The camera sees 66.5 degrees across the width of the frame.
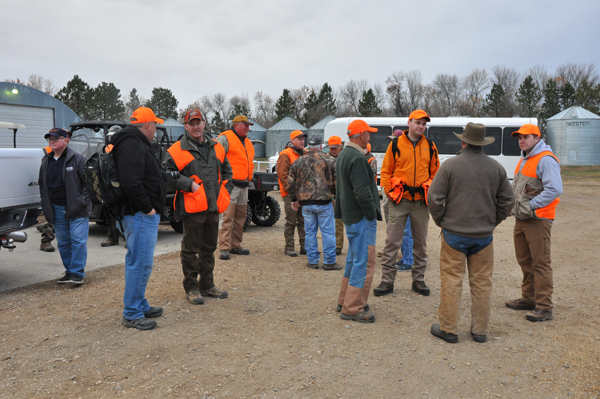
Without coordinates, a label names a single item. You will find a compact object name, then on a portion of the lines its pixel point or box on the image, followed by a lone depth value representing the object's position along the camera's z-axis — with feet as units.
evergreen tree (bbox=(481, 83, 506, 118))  157.38
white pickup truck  16.76
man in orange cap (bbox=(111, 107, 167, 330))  12.67
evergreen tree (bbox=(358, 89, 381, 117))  167.02
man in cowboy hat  12.38
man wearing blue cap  17.53
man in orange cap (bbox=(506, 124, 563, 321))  14.32
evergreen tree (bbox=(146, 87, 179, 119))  226.17
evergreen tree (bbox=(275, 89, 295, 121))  183.11
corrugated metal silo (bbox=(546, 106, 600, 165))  102.06
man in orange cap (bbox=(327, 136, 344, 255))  24.28
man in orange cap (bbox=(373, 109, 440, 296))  16.67
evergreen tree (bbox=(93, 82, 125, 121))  160.08
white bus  57.88
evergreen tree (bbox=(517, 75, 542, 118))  151.94
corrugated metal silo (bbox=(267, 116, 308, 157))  138.41
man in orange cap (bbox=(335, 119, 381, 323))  13.79
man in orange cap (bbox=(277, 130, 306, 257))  23.81
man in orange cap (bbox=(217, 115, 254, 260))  22.22
